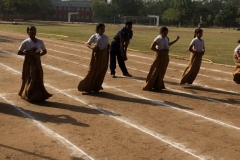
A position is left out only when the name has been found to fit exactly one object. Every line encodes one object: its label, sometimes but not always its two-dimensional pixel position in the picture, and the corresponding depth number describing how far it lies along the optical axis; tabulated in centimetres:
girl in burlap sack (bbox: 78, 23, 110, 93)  965
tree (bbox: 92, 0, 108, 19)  10725
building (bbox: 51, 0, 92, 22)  11581
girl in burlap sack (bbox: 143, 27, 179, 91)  1029
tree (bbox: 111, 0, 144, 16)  11615
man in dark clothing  1217
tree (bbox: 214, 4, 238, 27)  9412
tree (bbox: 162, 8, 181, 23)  10012
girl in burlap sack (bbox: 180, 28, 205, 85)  1112
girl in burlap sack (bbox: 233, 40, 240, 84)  1102
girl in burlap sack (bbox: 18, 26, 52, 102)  852
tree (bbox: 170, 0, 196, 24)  10169
